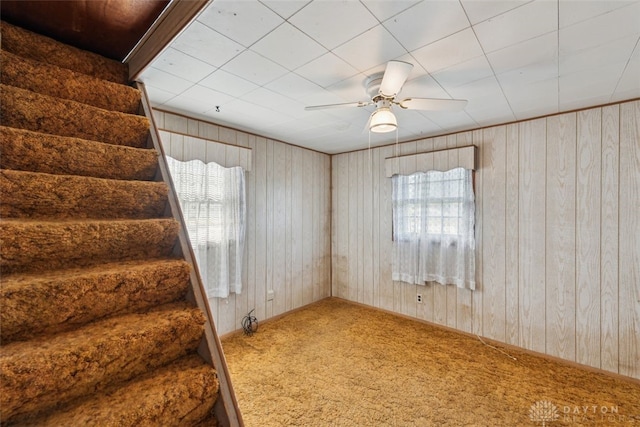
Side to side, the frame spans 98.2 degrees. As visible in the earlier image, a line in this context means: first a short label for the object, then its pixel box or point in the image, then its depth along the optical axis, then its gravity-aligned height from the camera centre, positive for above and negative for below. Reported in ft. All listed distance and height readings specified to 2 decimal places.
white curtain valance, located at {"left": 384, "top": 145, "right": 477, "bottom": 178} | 10.59 +2.08
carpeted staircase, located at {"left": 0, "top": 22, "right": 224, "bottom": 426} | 2.94 -0.75
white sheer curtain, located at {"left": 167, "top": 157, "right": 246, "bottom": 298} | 9.32 -0.18
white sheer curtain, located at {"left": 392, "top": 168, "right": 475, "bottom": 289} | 10.58 -0.68
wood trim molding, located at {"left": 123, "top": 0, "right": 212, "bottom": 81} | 4.14 +3.00
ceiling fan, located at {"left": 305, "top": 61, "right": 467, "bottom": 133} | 6.14 +2.53
